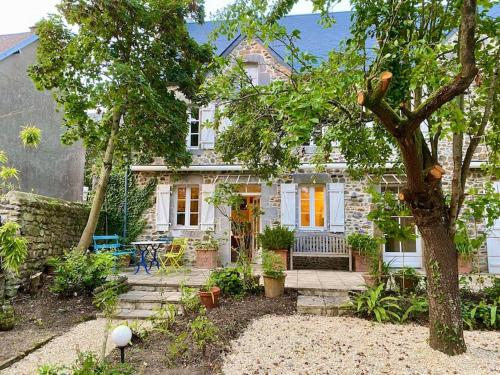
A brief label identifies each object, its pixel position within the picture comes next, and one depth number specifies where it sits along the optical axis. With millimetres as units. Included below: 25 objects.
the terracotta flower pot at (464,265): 8331
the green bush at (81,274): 5613
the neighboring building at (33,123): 8508
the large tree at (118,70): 6219
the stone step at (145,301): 5469
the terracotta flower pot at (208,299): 4973
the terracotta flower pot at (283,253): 8648
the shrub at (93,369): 2459
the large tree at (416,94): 2756
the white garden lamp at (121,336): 2857
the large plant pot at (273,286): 5555
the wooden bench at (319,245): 8952
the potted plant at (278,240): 8672
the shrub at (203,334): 3332
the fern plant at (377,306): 4543
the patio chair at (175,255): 7890
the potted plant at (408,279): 5219
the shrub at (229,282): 5586
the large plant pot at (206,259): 9180
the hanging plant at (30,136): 4016
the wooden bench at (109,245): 7884
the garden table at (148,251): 7515
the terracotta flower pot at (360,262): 8562
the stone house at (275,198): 9344
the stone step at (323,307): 4898
